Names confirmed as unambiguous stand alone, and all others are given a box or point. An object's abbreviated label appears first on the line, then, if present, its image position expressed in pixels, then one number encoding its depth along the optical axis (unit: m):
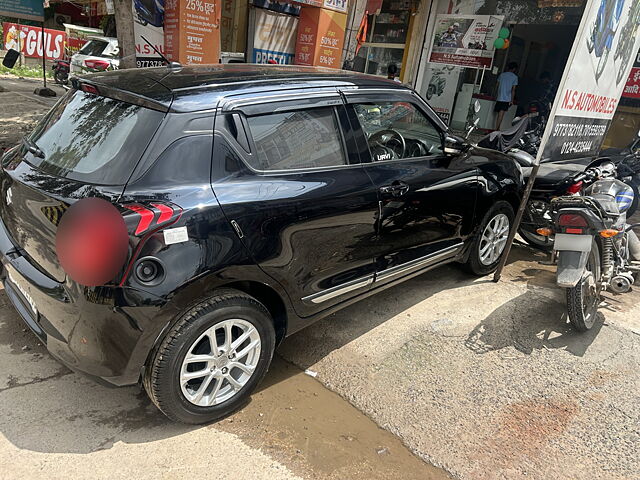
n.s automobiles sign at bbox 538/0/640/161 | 4.04
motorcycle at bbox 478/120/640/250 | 4.64
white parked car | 14.00
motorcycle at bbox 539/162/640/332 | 3.49
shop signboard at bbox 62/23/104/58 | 19.68
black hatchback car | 2.25
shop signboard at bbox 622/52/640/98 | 9.52
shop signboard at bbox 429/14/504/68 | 10.33
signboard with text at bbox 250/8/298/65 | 11.56
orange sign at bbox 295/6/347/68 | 10.32
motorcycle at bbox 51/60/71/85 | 15.92
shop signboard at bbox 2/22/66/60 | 19.59
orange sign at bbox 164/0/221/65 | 7.63
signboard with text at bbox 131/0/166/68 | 7.91
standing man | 11.52
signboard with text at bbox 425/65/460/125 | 11.65
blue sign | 10.01
